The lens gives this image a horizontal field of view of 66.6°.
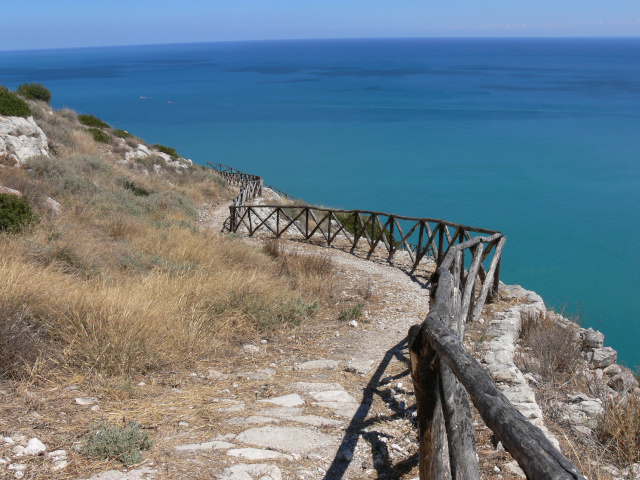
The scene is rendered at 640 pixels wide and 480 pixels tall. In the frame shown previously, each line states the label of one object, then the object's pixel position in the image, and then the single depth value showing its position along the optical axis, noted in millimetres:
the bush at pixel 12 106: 15133
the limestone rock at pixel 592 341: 6992
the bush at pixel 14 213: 7184
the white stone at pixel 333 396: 4125
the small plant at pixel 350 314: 6559
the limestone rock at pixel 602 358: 6668
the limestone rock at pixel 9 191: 8983
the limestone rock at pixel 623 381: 5734
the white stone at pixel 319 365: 4930
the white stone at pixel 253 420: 3555
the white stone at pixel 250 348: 5262
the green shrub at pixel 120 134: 27342
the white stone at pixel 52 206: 9383
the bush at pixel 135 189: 15725
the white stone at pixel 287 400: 3969
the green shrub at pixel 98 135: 23688
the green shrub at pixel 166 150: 29786
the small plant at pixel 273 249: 10391
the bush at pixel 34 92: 24300
